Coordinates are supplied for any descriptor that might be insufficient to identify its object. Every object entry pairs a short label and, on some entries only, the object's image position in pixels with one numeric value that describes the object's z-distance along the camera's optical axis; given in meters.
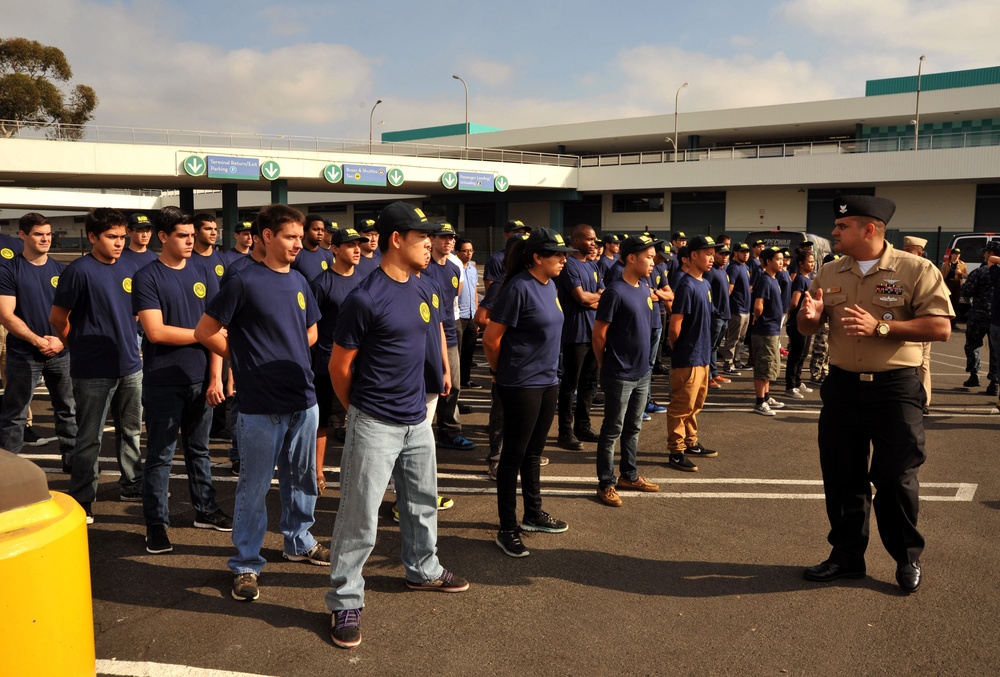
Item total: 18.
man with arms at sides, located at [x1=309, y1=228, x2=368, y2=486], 5.95
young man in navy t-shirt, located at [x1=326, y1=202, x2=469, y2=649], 3.65
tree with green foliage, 47.91
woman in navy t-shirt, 4.78
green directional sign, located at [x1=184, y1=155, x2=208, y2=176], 31.55
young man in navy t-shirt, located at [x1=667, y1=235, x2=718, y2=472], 6.64
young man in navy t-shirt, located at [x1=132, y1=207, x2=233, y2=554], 4.61
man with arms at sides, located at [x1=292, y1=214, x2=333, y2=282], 7.82
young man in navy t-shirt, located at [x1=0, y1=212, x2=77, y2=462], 6.24
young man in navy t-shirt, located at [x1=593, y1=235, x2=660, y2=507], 5.71
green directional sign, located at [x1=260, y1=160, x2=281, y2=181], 33.19
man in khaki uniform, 4.17
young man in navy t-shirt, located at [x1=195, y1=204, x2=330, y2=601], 4.04
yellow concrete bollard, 2.08
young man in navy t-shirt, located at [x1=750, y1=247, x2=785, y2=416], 9.20
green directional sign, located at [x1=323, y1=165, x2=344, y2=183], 34.75
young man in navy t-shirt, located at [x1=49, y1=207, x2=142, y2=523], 4.93
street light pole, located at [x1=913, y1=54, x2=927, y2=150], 35.47
